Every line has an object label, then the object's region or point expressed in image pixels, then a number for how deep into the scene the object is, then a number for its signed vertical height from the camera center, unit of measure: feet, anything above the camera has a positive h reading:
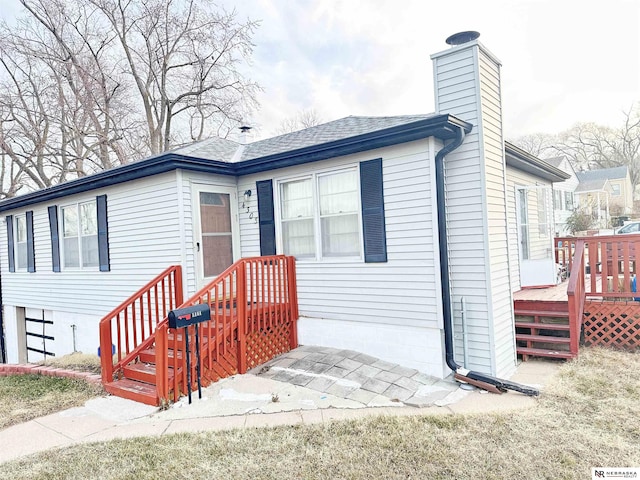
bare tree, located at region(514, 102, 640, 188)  114.11 +24.70
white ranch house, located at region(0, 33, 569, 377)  16.42 +1.02
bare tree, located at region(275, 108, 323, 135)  95.76 +28.45
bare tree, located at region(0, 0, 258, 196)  57.72 +25.85
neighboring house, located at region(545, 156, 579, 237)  50.06 +3.99
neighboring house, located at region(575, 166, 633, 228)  89.67 +9.68
